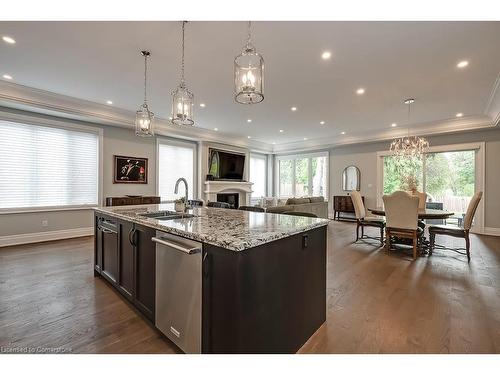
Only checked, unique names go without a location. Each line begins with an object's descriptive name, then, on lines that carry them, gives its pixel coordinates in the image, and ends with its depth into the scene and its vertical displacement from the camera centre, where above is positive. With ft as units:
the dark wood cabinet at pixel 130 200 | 17.84 -1.10
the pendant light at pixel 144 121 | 10.31 +2.83
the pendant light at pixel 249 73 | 6.23 +3.00
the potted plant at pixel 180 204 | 8.73 -0.64
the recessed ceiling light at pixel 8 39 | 9.02 +5.62
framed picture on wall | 19.47 +1.37
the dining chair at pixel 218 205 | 12.56 -0.95
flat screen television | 25.88 +2.56
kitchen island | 4.26 -1.94
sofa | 17.12 -1.49
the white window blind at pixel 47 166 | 14.85 +1.32
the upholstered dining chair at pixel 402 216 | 12.70 -1.53
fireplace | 27.39 -1.29
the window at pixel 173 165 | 22.41 +2.13
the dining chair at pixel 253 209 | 12.14 -1.10
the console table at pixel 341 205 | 26.10 -1.87
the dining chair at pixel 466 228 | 12.72 -2.19
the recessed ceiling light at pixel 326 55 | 9.95 +5.63
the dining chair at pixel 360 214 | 16.33 -1.83
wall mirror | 26.76 +1.15
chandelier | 16.97 +2.89
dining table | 13.52 -1.50
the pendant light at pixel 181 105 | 8.79 +3.04
